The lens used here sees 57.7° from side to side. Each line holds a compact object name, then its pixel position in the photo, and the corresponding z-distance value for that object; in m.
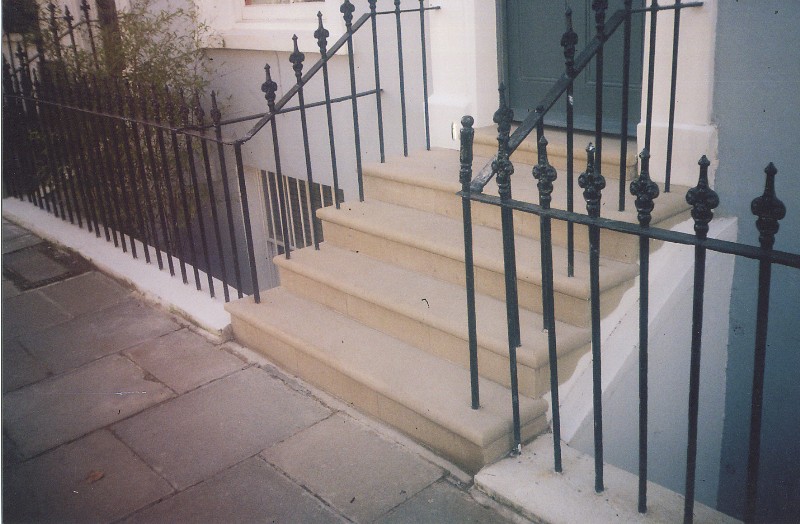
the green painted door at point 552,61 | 4.28
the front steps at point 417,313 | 3.17
